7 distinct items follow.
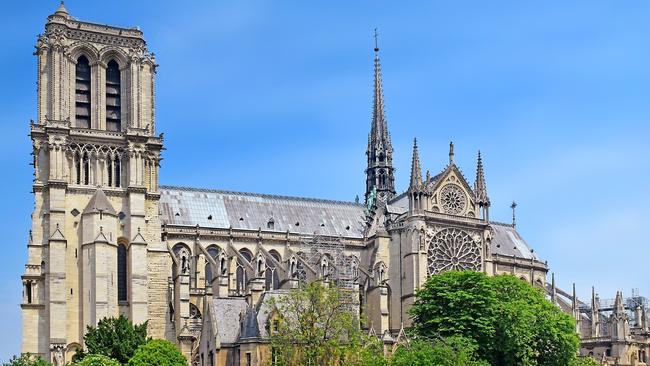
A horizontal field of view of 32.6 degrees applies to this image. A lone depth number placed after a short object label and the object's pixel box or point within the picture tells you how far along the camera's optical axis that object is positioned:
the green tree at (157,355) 73.50
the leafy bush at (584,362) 83.05
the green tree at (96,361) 70.06
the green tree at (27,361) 76.50
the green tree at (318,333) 60.31
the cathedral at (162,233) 85.25
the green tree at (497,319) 76.81
